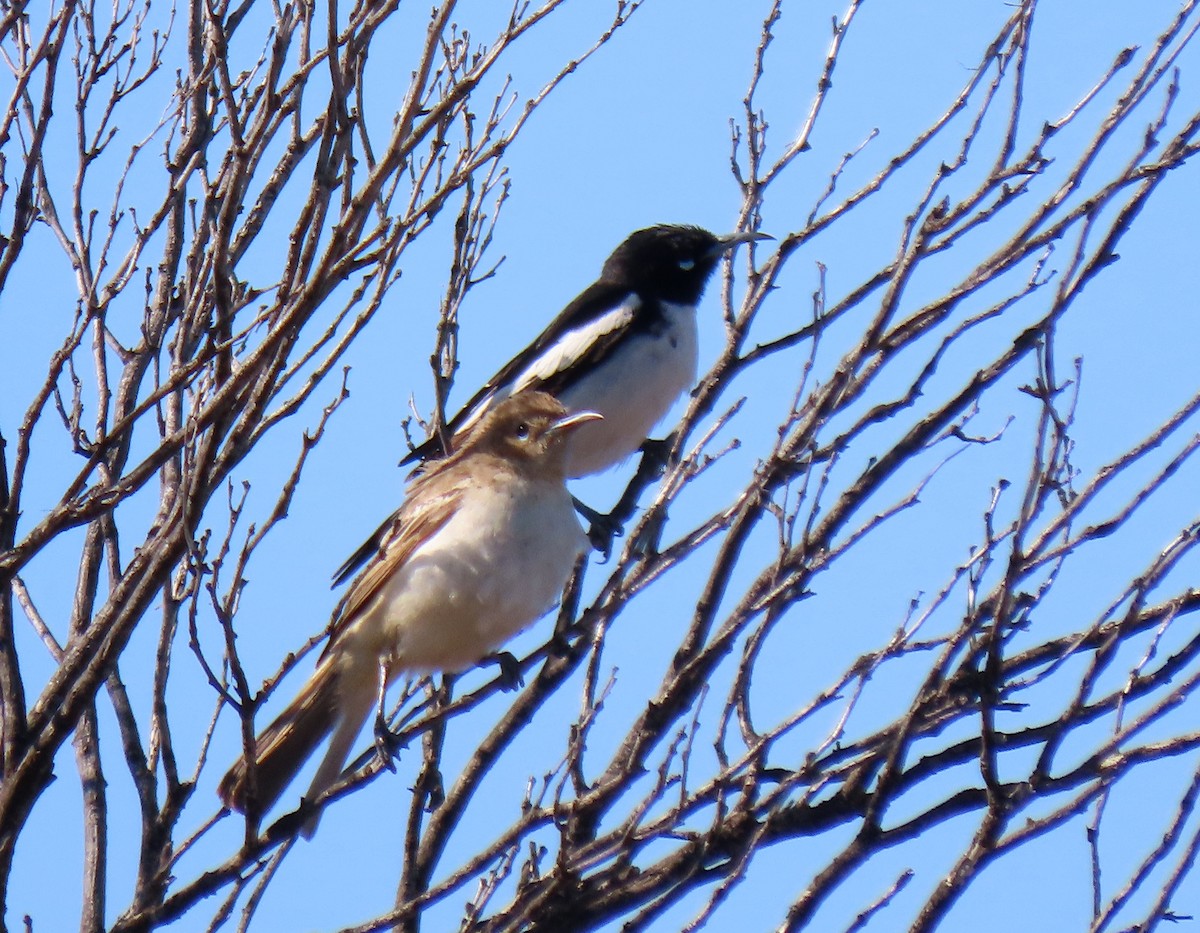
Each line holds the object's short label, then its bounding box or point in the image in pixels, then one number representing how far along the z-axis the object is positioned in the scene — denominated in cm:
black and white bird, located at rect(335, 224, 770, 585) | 1527
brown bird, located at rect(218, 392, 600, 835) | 1018
